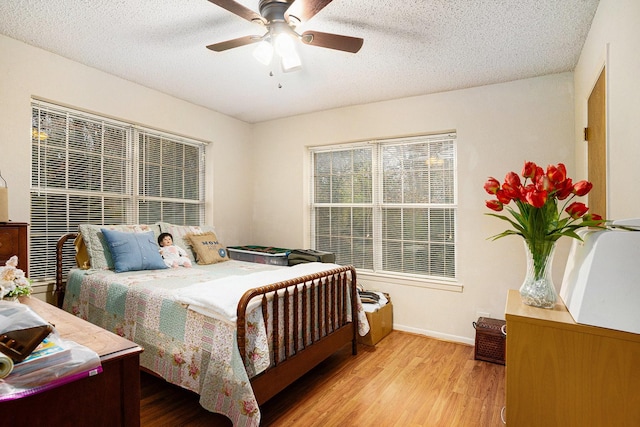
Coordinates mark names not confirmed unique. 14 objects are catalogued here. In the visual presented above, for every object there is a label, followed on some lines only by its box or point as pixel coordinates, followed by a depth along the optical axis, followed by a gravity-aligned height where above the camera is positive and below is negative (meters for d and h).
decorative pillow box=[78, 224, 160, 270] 2.75 -0.27
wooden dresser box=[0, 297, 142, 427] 0.80 -0.47
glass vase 1.30 -0.26
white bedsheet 1.84 -0.46
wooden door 1.96 +0.43
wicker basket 2.86 -1.11
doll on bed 3.08 -0.37
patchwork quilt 1.79 -0.70
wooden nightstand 2.04 -0.17
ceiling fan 1.73 +1.05
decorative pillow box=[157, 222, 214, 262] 3.35 -0.19
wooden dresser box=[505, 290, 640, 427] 1.00 -0.51
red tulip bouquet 1.26 +0.02
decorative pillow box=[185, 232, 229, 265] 3.33 -0.35
